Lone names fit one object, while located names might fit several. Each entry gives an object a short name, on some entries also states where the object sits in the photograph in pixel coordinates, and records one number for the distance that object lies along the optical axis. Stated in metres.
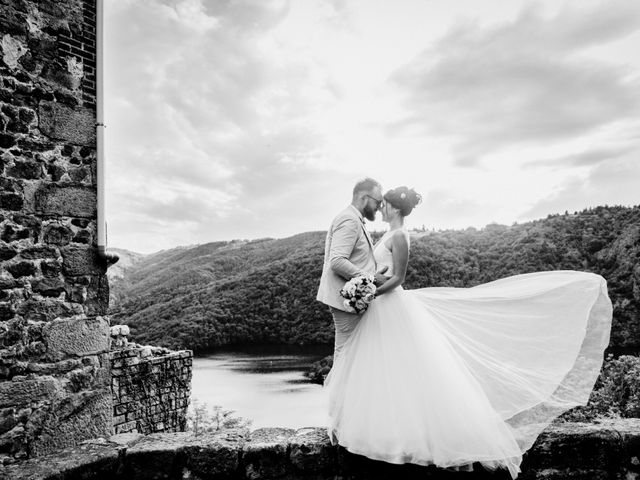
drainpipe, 4.14
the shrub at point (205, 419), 11.88
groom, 2.97
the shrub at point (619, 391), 5.05
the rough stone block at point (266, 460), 2.77
